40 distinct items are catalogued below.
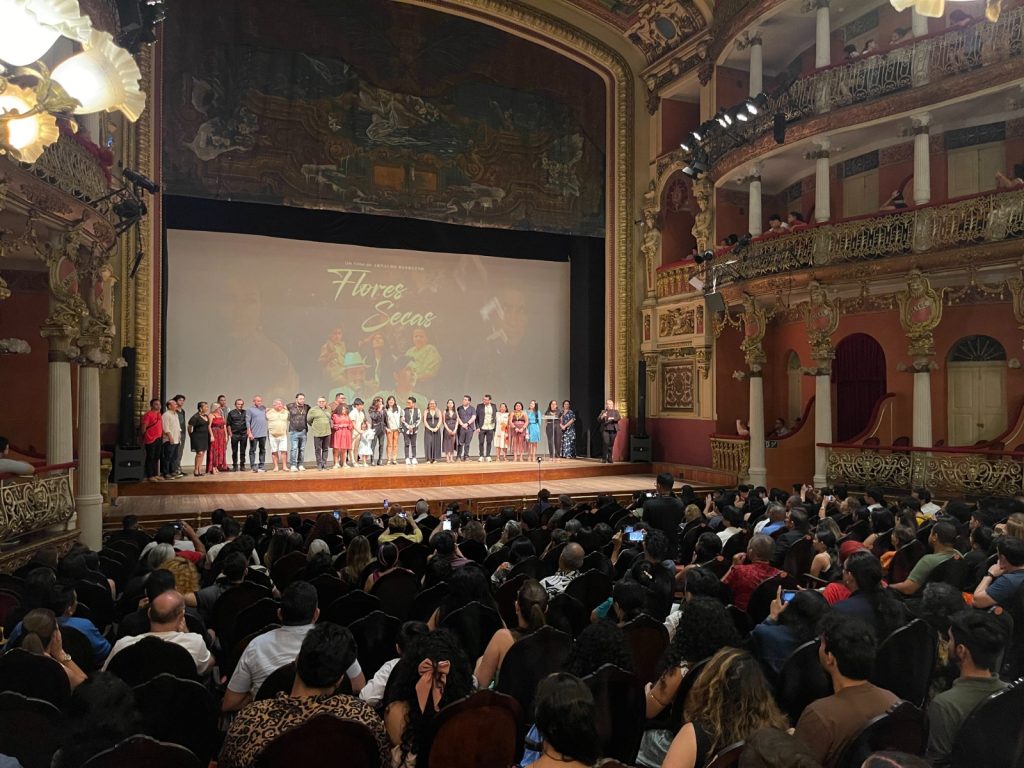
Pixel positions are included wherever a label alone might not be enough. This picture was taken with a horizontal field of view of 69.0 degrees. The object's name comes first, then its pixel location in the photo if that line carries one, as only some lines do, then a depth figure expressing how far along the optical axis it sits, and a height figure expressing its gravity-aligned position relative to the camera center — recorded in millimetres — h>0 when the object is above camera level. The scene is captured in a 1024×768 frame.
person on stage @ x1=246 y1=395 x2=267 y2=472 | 13727 -597
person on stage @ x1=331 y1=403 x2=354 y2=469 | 14312 -671
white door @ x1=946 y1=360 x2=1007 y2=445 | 12242 -121
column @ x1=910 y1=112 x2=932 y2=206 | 11655 +3693
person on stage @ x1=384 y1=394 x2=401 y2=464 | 15125 -546
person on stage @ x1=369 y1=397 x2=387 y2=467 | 14867 -573
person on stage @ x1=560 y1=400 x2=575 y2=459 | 16812 -829
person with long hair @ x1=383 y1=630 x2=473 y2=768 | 2568 -1034
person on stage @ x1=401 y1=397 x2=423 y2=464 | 15141 -584
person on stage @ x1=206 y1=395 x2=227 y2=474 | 13445 -856
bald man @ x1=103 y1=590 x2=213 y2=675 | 3367 -1068
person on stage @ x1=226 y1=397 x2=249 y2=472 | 13539 -610
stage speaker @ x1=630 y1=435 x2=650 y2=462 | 16591 -1254
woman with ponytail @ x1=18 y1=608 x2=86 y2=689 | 3027 -1008
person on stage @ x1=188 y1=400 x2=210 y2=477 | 12922 -631
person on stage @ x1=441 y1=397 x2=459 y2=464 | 15805 -677
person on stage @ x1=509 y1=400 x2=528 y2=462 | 16266 -791
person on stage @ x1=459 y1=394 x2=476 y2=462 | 15828 -597
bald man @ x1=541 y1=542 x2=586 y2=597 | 4707 -1119
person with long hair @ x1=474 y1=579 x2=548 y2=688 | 3383 -1094
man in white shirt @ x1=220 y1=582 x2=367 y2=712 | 3182 -1105
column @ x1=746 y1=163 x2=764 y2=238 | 14359 +3695
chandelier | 3256 +1527
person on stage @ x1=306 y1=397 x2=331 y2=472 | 14266 -642
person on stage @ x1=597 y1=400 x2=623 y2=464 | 16391 -732
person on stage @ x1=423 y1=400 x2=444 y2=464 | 15445 -804
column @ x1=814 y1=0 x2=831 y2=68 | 12953 +6252
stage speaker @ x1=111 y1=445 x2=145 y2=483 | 12008 -1122
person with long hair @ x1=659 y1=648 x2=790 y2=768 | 2262 -1009
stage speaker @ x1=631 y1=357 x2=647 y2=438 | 17062 -123
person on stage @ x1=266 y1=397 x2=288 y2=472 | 14023 -632
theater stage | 11055 -1604
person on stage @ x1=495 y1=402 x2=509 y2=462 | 16281 -745
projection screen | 14680 +1564
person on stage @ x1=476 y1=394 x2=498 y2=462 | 15953 -631
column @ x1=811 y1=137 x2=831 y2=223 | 12962 +3678
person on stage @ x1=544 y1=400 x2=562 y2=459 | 17141 -877
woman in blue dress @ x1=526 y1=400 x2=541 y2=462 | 16266 -706
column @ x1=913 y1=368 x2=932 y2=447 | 11523 -250
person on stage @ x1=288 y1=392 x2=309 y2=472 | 13992 -676
